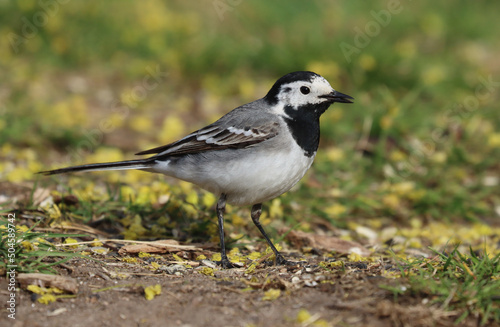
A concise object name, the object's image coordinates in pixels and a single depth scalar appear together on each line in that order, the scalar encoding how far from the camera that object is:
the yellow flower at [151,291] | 7.39
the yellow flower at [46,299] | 7.21
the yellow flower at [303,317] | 6.73
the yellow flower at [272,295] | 7.39
